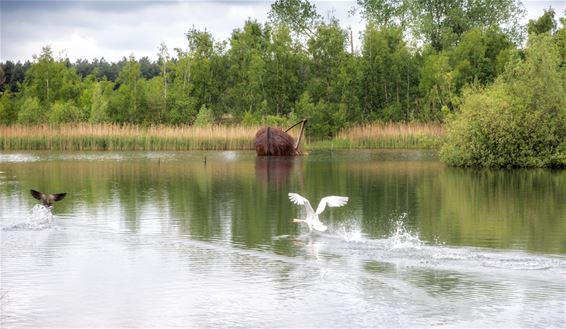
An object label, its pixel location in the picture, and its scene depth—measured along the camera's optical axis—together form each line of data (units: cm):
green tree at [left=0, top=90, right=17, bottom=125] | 7781
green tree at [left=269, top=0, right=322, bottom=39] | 8419
